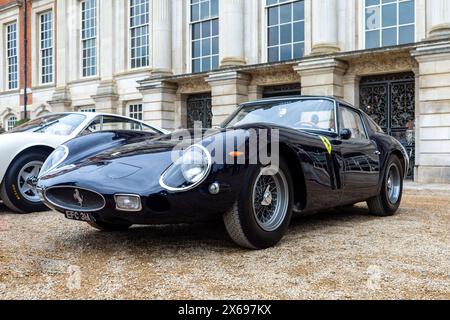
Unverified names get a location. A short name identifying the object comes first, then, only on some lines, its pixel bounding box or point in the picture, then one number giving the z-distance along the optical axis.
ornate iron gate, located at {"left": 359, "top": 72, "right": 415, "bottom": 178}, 13.26
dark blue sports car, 3.28
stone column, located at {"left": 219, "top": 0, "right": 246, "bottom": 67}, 16.45
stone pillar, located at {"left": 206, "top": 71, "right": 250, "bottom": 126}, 15.96
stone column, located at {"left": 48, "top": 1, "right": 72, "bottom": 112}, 23.69
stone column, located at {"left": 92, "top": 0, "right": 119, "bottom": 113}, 21.16
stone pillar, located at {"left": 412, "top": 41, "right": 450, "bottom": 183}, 11.95
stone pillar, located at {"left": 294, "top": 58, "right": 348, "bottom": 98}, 13.71
